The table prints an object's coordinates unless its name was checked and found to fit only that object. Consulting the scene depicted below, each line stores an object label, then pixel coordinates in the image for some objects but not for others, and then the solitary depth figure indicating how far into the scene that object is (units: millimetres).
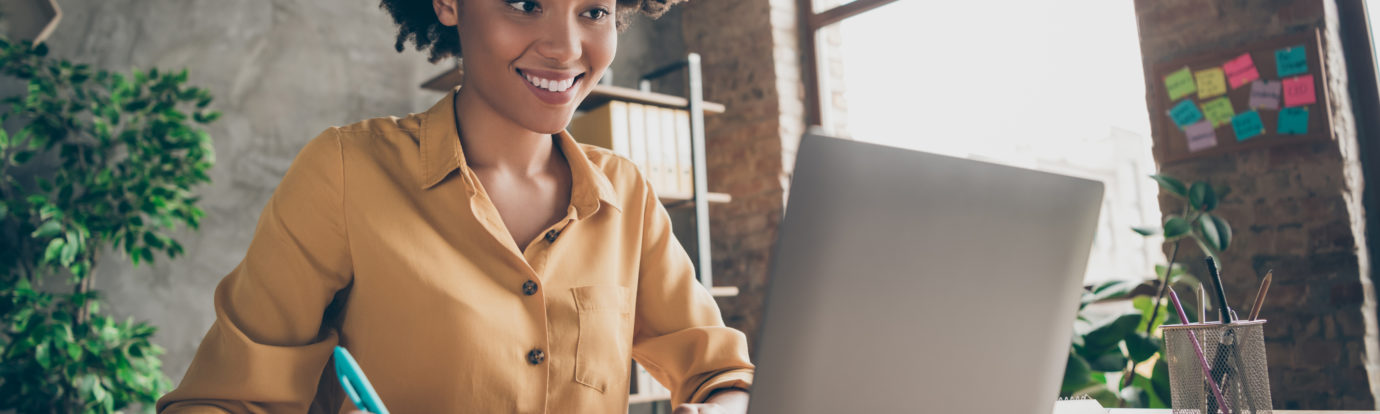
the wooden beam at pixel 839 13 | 3848
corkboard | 2541
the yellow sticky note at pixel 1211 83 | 2725
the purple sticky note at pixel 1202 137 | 2760
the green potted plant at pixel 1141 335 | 2533
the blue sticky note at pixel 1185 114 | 2795
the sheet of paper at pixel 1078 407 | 1107
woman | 873
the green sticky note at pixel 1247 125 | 2658
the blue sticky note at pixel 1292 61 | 2570
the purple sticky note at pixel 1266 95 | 2621
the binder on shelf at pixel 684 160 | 3443
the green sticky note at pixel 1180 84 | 2799
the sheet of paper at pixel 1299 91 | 2562
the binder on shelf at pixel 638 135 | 3279
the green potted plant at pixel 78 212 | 2346
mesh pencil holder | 937
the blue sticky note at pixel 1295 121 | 2570
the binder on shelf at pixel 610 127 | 3213
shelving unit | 3320
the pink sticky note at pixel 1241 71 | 2656
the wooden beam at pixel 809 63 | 4027
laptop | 537
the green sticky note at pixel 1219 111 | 2719
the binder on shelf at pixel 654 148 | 3340
